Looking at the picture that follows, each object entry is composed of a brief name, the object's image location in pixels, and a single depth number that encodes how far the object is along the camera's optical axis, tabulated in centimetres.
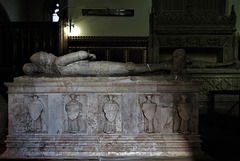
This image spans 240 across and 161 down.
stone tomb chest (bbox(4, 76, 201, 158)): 239
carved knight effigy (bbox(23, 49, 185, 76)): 262
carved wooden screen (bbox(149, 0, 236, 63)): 617
